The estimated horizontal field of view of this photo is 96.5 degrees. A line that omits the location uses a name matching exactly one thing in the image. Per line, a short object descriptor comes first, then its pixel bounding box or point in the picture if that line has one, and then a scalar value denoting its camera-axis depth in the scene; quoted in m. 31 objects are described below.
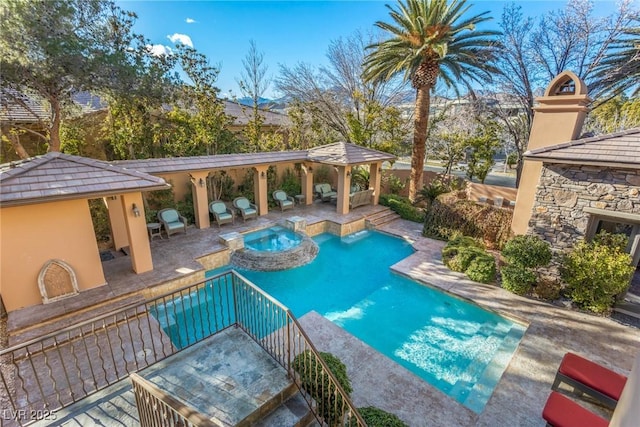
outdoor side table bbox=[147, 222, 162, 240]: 12.02
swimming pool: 6.71
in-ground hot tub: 11.21
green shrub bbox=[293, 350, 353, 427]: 4.30
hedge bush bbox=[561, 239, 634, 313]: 7.50
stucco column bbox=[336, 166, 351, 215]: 15.33
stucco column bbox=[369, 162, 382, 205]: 17.19
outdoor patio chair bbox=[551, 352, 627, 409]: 4.82
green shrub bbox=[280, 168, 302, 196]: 18.19
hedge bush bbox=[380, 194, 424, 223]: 16.23
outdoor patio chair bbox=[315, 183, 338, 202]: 17.98
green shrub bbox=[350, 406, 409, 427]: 4.32
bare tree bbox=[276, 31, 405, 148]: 21.55
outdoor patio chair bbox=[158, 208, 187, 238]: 12.30
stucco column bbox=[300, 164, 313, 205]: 17.02
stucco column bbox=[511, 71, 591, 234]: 8.67
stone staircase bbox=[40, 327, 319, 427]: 4.25
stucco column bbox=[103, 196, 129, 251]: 11.13
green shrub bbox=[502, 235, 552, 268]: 8.73
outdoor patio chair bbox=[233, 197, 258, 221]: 14.46
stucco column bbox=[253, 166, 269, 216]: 14.81
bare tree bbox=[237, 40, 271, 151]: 20.33
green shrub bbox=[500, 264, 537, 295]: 8.91
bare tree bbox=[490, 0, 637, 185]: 16.22
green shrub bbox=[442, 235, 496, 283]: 9.68
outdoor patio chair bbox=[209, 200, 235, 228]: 13.81
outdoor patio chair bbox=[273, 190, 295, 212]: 16.13
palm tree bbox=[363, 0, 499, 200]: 14.05
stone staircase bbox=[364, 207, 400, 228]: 15.48
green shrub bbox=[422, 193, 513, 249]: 11.95
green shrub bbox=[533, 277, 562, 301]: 8.73
